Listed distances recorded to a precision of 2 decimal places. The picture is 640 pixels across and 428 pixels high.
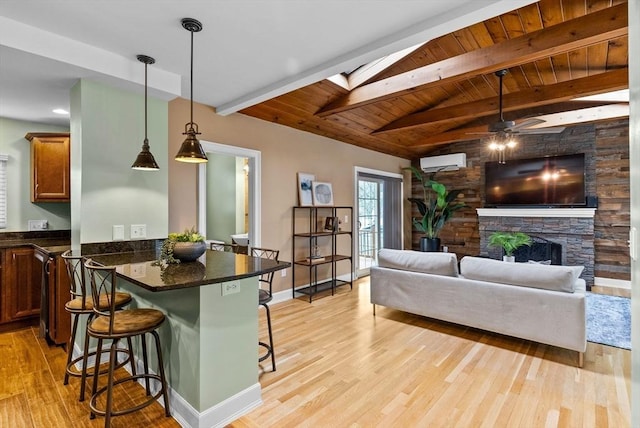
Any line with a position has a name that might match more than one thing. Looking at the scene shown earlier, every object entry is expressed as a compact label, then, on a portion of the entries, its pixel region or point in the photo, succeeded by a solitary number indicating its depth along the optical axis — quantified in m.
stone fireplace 5.30
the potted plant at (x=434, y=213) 6.71
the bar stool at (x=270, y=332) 2.56
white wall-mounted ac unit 6.67
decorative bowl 2.21
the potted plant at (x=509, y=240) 4.80
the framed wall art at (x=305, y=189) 4.73
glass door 6.14
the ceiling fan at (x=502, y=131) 3.78
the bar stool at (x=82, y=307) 2.05
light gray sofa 2.63
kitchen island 1.87
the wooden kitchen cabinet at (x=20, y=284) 3.28
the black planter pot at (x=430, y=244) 6.82
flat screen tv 5.43
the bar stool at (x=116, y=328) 1.75
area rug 3.11
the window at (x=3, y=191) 3.58
